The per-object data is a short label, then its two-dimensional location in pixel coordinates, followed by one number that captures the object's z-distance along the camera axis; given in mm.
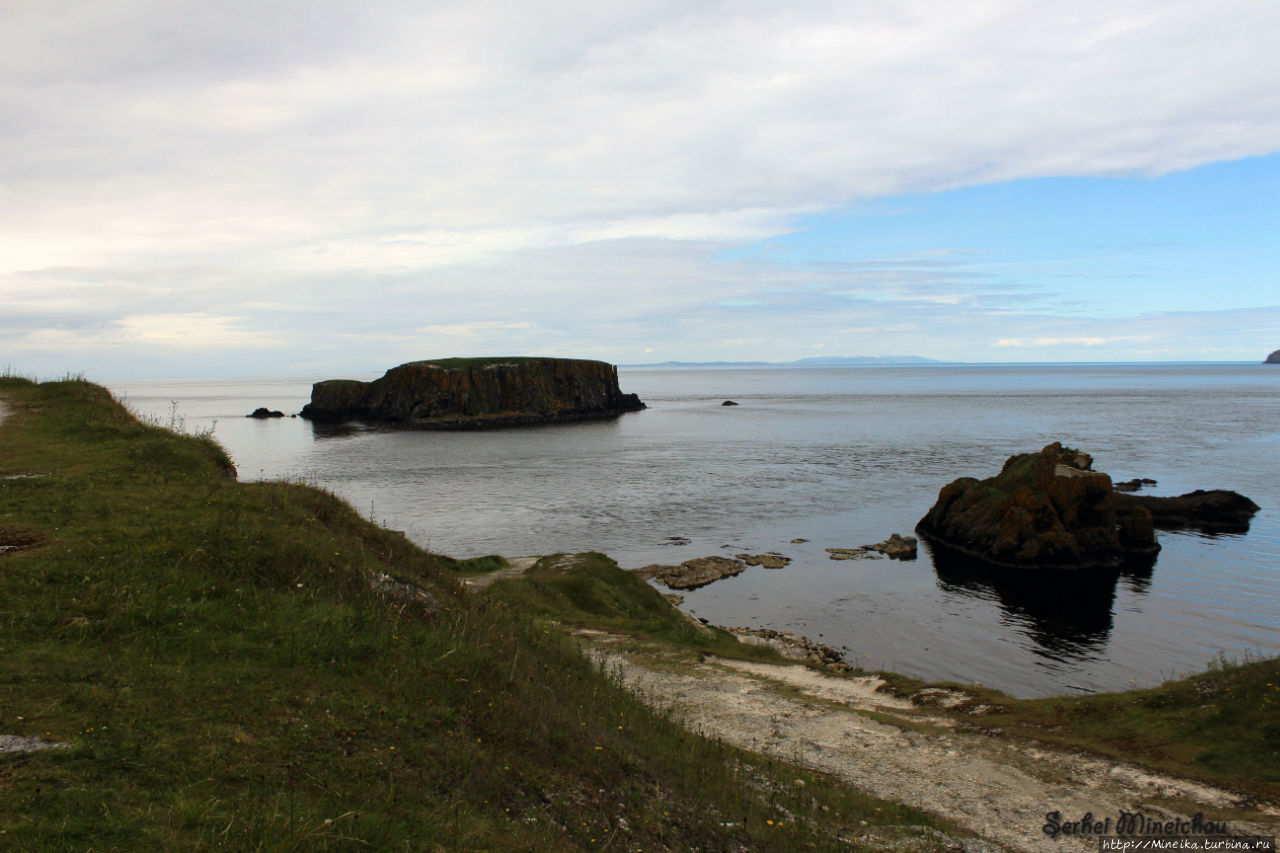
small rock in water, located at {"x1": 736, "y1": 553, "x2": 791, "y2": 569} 37500
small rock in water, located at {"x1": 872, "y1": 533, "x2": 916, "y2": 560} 39344
